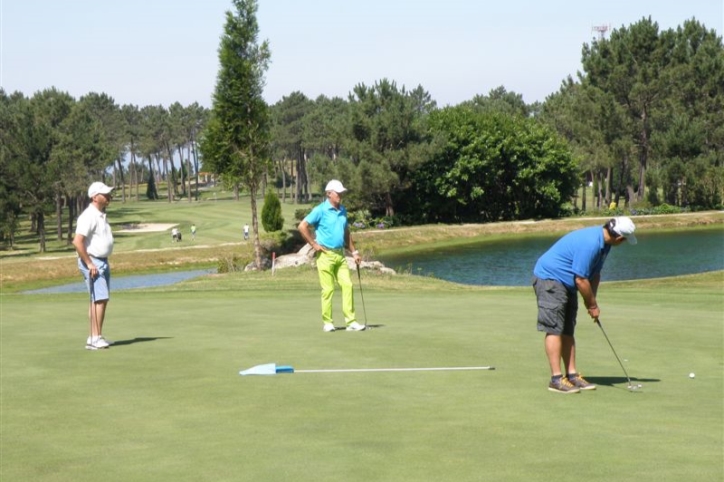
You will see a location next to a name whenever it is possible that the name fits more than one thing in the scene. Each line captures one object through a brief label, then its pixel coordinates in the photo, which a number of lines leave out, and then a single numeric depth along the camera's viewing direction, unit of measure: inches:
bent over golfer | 439.5
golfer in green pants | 648.4
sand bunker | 4013.3
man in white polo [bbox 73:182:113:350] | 580.4
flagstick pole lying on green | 484.4
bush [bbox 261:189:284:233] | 3260.3
